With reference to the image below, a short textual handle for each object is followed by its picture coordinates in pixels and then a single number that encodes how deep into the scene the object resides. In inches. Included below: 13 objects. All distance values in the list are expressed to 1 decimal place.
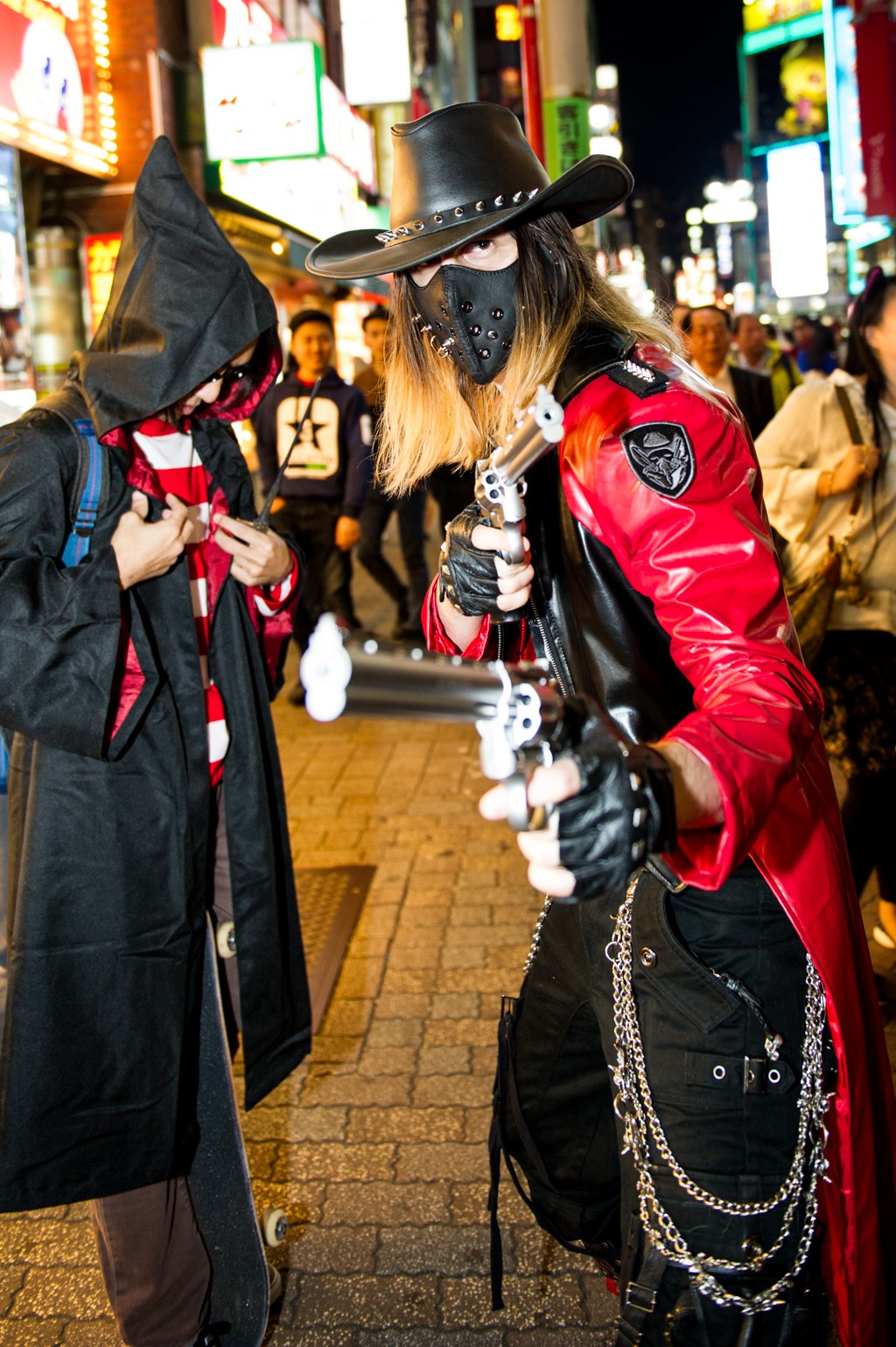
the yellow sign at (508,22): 1656.0
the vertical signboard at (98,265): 384.8
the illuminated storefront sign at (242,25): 429.4
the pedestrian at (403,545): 353.7
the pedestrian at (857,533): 148.6
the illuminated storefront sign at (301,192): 460.4
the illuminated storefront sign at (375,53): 650.2
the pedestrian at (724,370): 262.8
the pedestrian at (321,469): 289.0
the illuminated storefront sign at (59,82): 298.7
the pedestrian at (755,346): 367.9
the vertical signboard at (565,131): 334.6
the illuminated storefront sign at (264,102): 402.9
